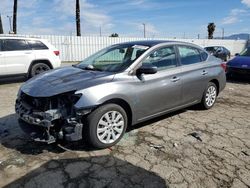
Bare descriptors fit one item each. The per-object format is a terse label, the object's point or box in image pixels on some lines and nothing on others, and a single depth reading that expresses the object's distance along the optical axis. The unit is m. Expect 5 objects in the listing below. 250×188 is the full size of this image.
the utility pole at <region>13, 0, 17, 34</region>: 16.21
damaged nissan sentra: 2.55
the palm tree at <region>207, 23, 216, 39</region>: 28.41
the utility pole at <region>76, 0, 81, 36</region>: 15.74
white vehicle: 6.28
